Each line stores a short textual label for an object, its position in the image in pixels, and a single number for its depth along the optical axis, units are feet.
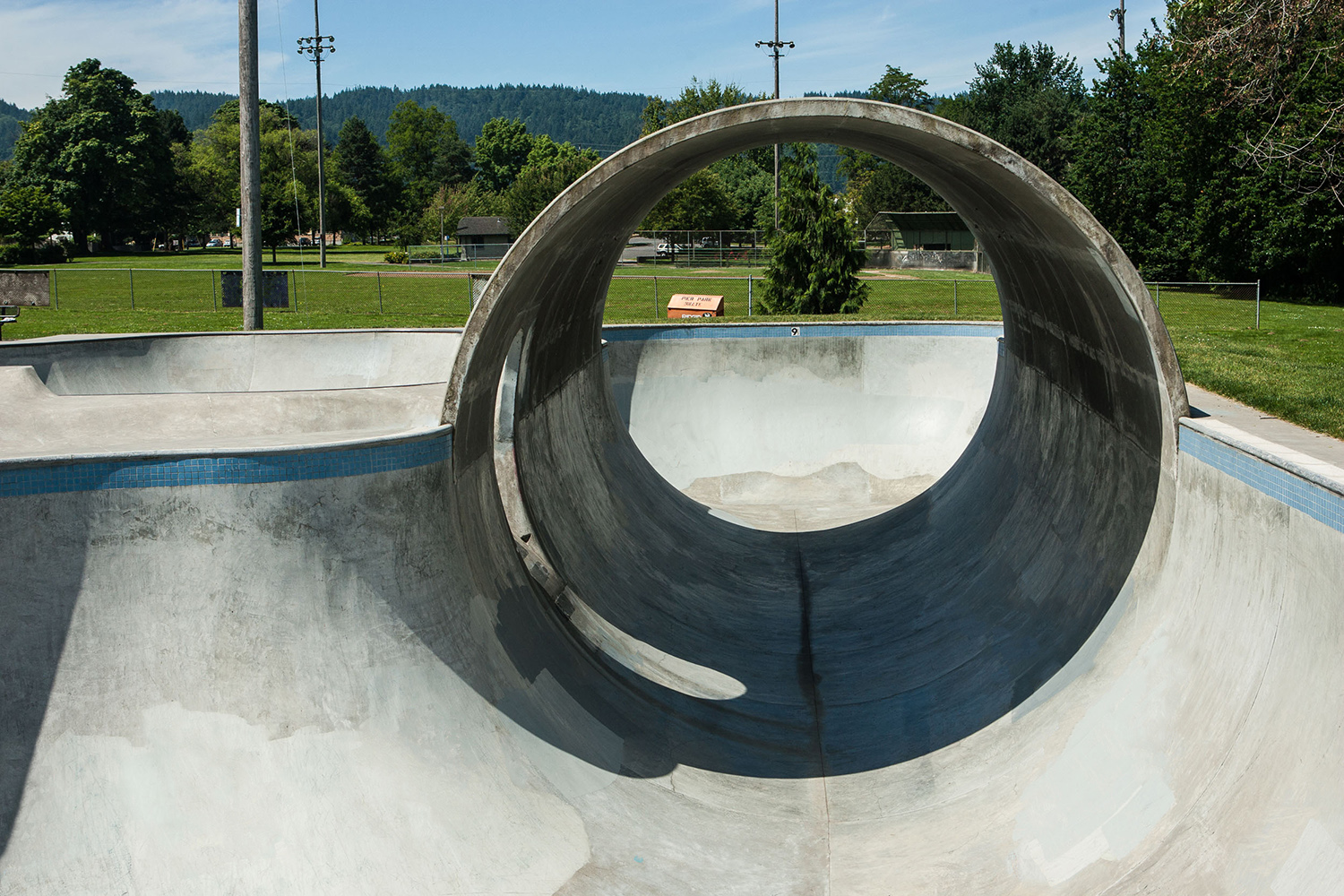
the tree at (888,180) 245.86
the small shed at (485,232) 284.00
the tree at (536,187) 240.61
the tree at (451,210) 309.83
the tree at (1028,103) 220.23
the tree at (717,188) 237.86
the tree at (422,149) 437.17
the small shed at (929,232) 219.82
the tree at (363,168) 356.59
